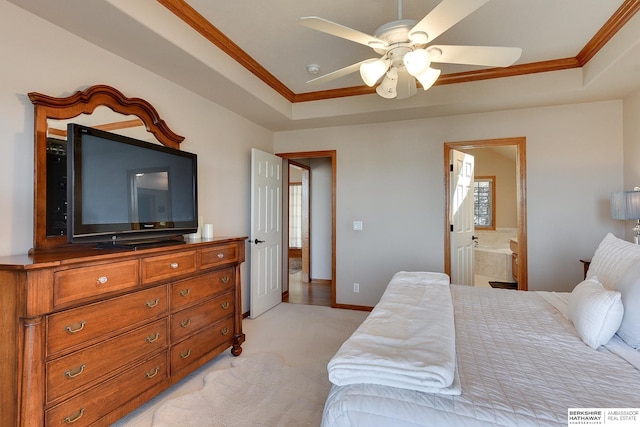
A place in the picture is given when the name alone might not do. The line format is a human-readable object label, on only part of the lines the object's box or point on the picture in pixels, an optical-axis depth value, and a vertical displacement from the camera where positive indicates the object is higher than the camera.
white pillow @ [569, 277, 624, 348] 1.43 -0.48
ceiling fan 1.55 +0.93
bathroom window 7.16 +0.26
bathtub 5.82 -0.94
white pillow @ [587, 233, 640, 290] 1.71 -0.28
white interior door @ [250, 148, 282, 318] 3.87 -0.22
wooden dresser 1.39 -0.62
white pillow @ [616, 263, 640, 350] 1.43 -0.44
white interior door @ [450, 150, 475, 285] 3.95 -0.06
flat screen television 1.78 +0.17
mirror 1.85 +0.42
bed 1.02 -0.60
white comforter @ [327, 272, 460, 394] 1.10 -0.53
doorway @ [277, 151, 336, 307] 5.77 -0.18
